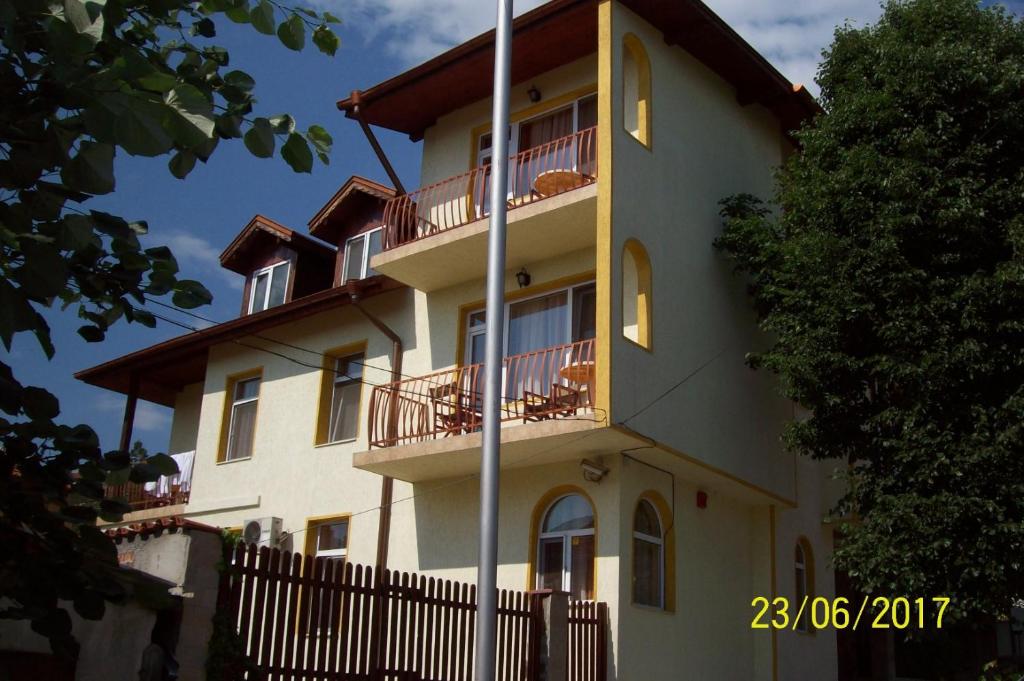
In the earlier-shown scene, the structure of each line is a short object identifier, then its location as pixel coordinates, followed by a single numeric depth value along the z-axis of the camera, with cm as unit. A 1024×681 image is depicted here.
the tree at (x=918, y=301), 1224
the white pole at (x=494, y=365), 856
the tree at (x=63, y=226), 292
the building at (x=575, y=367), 1387
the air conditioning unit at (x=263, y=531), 1762
